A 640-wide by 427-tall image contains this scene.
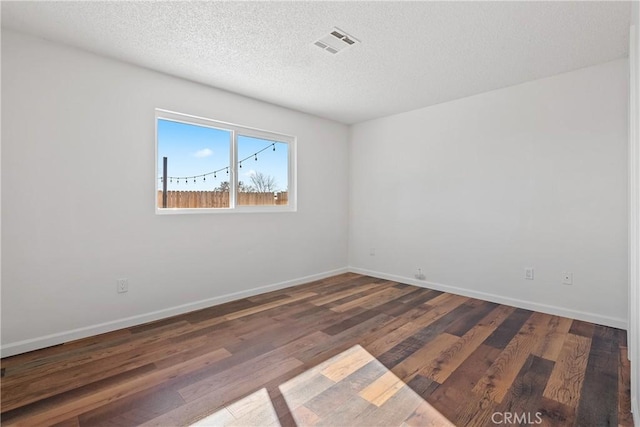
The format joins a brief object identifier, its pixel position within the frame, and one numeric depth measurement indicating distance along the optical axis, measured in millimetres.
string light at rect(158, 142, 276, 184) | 3234
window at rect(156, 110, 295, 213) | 3174
